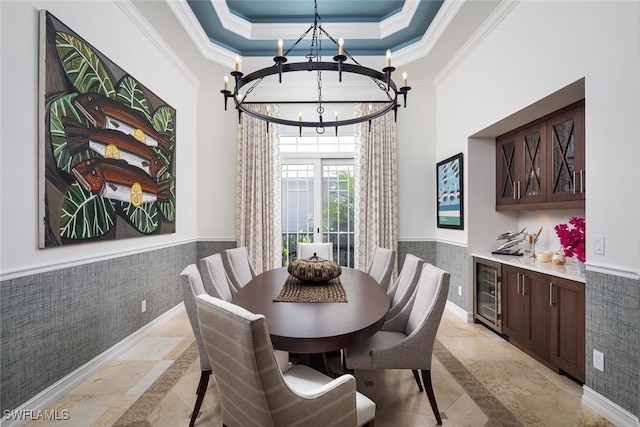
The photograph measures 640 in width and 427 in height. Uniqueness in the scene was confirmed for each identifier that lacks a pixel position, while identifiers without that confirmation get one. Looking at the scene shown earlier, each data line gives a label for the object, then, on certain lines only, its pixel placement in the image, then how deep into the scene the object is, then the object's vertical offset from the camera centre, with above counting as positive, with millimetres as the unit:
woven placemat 2080 -558
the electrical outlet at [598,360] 2017 -927
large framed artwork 2080 +513
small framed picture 3906 +238
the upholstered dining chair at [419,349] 1812 -778
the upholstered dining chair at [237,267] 3060 -539
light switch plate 2021 -207
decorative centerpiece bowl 2463 -448
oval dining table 1446 -555
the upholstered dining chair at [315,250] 3857 -455
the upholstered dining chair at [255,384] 1060 -611
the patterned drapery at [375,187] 4574 +349
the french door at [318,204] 4863 +117
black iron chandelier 1905 +899
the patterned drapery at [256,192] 4578 +280
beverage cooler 3307 -875
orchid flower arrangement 2535 -221
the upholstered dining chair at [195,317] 1819 -597
